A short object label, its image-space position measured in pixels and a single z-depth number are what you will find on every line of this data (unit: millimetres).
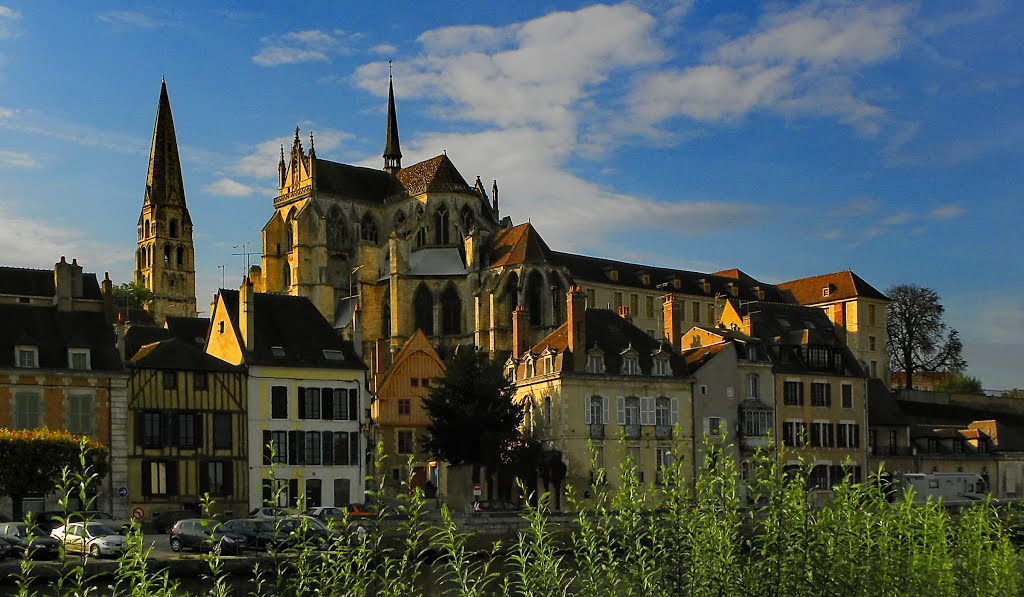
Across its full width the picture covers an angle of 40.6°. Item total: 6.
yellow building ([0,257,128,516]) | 41062
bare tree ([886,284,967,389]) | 91062
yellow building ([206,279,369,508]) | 46031
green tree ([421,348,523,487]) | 50031
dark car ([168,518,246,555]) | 33281
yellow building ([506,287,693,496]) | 49906
